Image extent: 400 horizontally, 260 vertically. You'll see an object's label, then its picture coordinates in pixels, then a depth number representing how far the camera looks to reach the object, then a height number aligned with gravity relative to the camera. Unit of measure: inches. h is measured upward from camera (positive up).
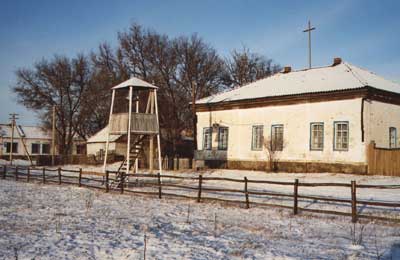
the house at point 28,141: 2347.4 +50.2
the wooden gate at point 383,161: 931.3 -15.6
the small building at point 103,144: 1720.0 +27.1
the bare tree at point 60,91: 1975.9 +272.7
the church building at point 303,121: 963.3 +78.7
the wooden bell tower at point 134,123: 843.4 +54.7
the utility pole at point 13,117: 1802.4 +135.4
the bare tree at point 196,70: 1764.3 +345.0
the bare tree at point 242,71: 2053.4 +394.7
